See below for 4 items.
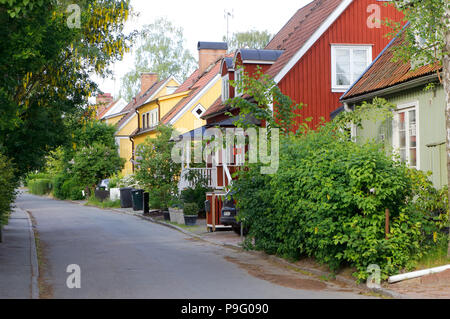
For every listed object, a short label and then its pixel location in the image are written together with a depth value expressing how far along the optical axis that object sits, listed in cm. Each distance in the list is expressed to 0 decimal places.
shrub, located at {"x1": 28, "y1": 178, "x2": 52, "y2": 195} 6581
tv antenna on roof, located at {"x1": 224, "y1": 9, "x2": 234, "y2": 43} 3838
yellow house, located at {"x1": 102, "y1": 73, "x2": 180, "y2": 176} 5447
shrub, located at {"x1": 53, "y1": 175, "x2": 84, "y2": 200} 5238
